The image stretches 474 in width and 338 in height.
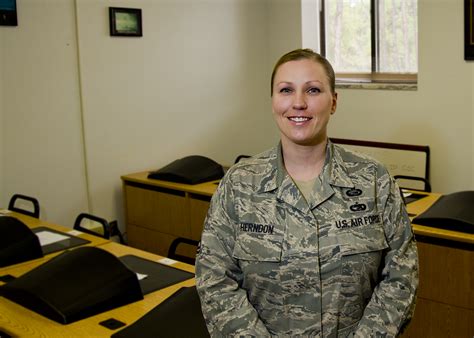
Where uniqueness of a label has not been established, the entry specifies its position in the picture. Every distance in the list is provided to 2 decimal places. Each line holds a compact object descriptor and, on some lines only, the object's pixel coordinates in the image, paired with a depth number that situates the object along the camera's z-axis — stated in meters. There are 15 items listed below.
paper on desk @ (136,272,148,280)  2.80
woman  1.55
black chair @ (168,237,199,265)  3.10
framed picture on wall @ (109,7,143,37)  4.77
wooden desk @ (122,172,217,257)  4.47
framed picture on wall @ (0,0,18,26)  4.23
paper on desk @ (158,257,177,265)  2.99
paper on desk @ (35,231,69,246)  3.44
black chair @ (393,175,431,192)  4.38
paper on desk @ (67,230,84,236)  3.59
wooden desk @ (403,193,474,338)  3.16
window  5.11
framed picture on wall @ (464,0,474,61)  4.40
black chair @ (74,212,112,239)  3.55
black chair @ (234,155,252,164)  5.38
